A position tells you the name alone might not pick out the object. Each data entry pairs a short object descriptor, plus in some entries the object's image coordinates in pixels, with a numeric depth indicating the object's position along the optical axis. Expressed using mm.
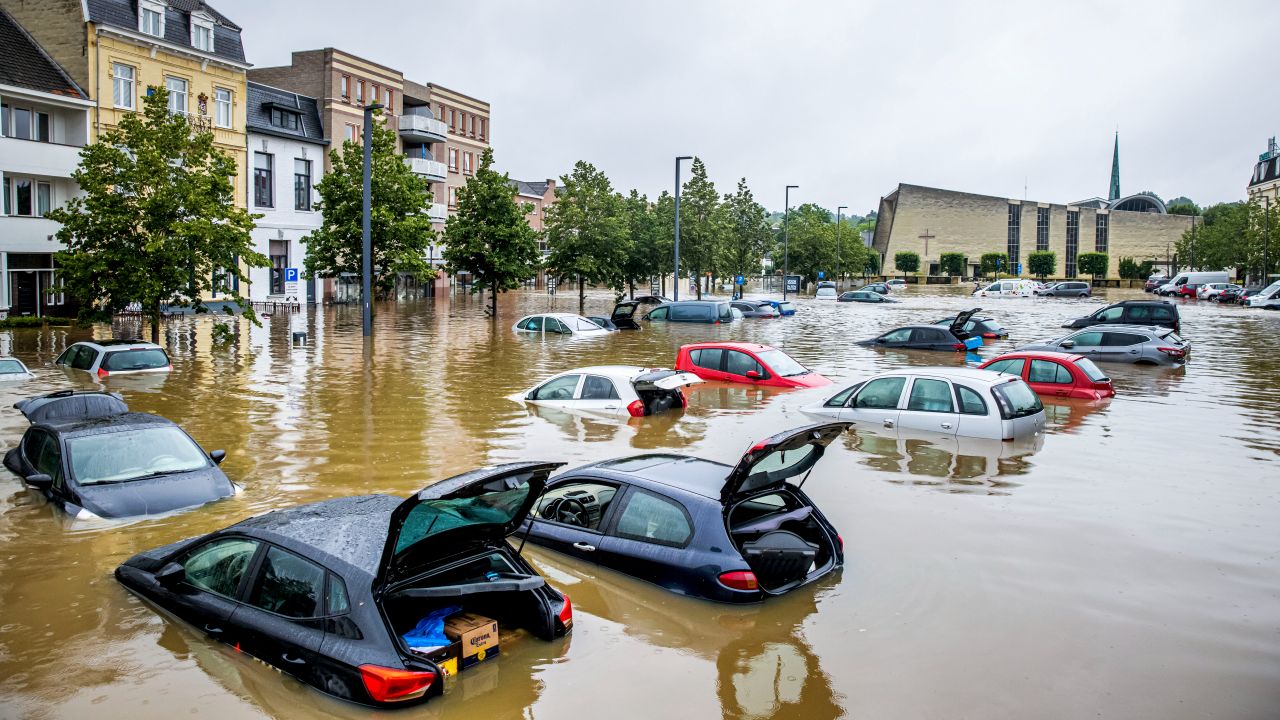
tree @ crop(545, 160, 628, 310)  53969
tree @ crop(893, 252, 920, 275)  111688
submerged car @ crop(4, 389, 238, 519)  10469
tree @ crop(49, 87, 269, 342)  25531
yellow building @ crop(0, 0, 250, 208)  41281
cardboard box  6516
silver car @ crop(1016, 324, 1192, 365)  26219
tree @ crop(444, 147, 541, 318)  46250
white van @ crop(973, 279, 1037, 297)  77188
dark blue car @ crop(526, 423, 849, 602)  7855
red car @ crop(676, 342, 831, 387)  21391
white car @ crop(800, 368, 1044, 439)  14633
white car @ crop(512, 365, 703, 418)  17719
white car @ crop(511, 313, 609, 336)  36469
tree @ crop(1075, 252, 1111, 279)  113000
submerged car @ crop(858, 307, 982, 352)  30703
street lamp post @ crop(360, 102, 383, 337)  29297
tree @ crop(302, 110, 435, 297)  38969
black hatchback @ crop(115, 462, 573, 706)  6020
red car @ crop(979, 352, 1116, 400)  19281
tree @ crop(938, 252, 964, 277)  111712
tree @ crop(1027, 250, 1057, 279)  113438
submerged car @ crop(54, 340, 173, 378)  22766
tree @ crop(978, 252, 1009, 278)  110288
